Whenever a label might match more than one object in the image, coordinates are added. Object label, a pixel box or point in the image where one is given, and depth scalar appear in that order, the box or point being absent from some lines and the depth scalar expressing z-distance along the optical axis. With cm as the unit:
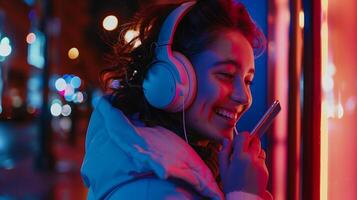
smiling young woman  112
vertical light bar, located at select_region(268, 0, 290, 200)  157
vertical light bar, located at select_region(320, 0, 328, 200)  136
